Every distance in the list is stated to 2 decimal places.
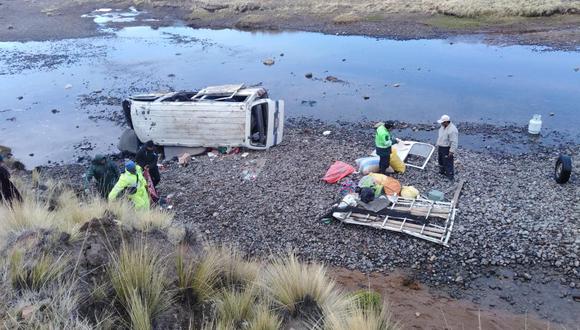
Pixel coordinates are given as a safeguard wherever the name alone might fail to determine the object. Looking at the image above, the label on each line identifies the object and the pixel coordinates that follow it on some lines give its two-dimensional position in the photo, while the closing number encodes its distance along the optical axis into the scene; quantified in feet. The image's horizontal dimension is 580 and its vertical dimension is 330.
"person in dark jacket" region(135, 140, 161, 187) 35.50
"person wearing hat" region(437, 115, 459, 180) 36.50
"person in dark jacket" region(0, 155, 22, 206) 28.32
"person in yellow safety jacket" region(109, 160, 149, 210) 28.30
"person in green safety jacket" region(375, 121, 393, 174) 36.76
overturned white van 45.21
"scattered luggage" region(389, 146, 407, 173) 39.06
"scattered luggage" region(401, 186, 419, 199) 34.50
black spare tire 35.60
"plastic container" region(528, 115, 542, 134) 49.32
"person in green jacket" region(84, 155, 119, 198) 31.89
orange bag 34.99
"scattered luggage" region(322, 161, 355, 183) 38.50
